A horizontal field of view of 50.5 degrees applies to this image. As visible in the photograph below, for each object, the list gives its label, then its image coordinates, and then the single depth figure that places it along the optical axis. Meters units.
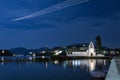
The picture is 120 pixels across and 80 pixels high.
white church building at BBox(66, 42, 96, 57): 91.50
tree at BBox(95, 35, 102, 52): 102.52
